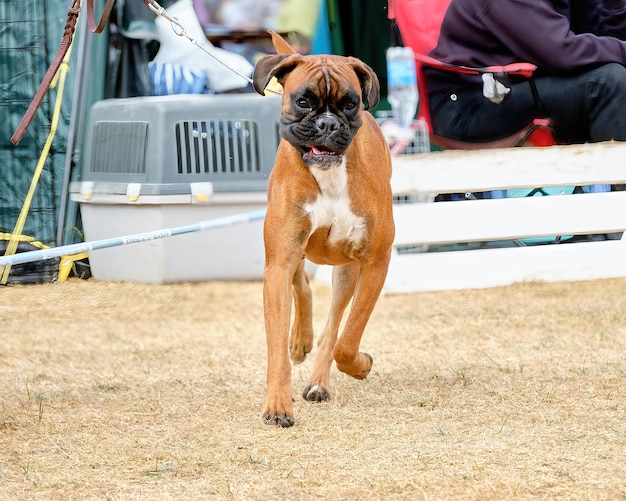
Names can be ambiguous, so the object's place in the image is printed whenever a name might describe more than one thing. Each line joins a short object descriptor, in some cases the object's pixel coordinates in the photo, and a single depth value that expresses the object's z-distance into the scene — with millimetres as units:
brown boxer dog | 6086
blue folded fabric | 12789
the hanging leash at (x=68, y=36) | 6594
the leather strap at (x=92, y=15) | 7219
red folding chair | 9492
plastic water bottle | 11500
